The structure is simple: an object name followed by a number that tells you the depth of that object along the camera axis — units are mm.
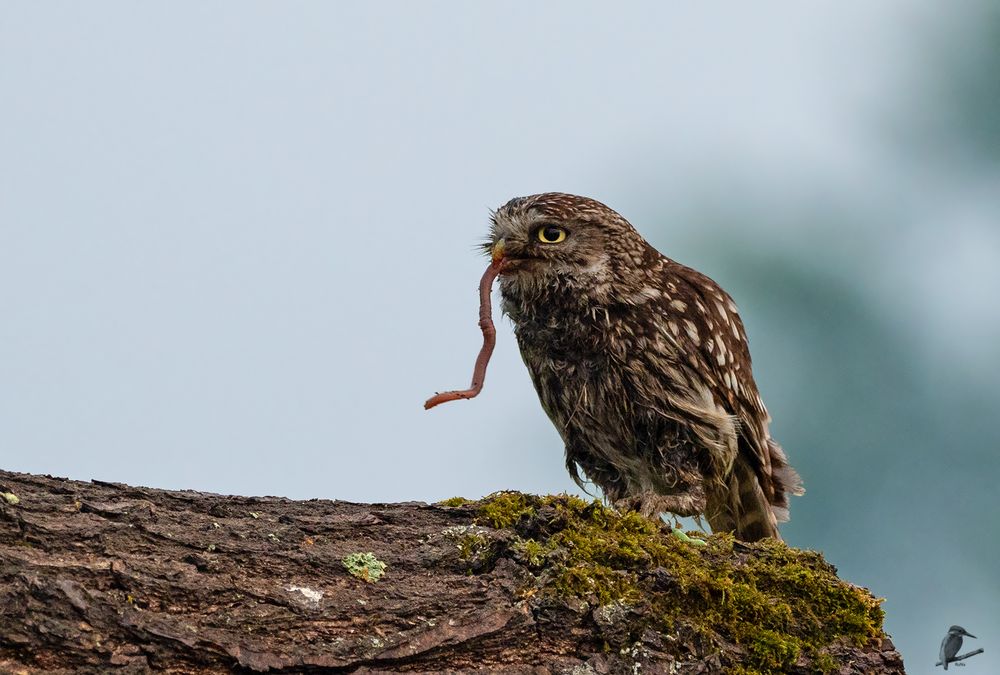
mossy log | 5543
